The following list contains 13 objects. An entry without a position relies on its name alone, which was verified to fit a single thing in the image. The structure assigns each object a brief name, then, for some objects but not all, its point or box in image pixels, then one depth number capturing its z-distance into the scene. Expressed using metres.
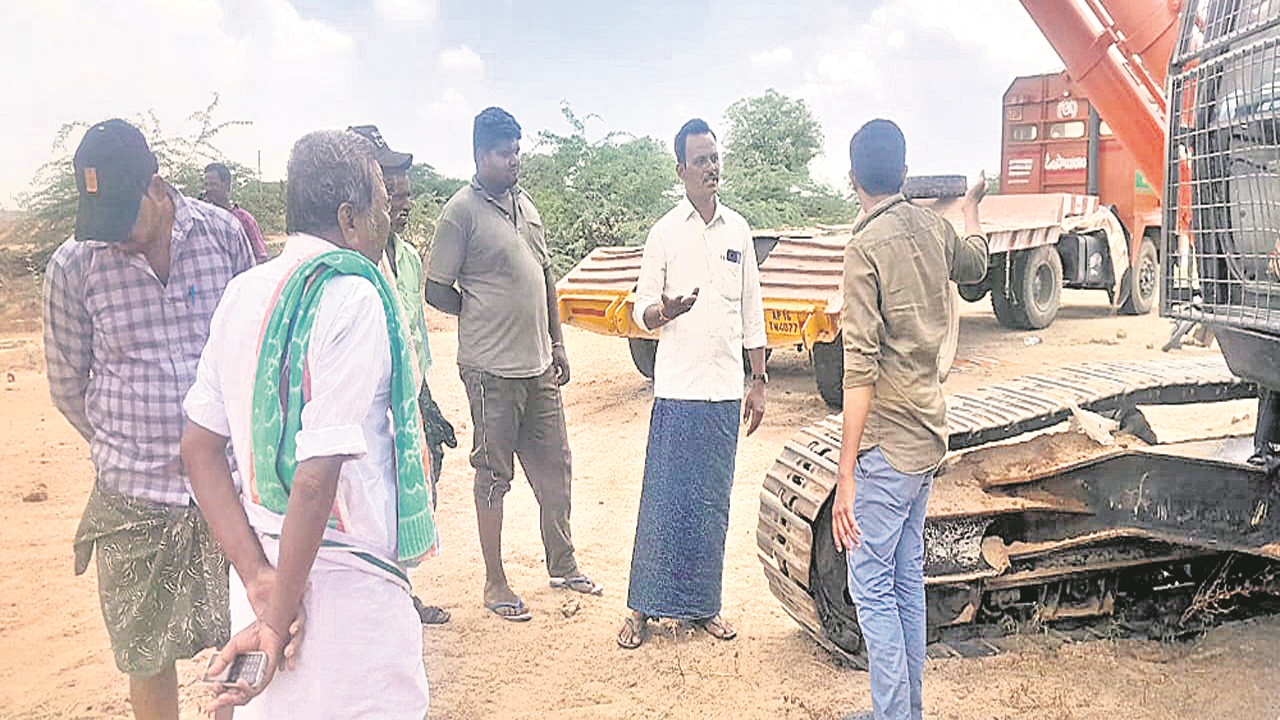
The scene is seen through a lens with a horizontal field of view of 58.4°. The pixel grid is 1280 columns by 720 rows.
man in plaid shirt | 2.86
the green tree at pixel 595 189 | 15.73
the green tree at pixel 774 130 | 20.84
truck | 11.66
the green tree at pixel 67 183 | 13.59
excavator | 3.02
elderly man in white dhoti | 1.98
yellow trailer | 6.96
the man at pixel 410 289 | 4.31
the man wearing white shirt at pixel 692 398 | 4.11
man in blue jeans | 3.07
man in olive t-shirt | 4.39
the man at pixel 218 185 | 7.19
